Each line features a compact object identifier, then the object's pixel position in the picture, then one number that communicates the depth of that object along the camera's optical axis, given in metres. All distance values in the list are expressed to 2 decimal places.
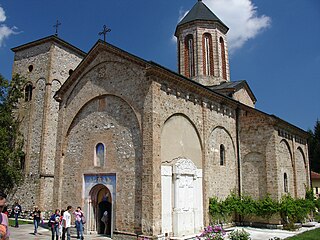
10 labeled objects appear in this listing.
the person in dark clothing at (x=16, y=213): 17.35
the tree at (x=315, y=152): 40.53
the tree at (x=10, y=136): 22.50
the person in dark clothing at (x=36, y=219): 14.90
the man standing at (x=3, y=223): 4.16
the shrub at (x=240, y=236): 9.86
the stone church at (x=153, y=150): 12.87
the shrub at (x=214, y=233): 9.02
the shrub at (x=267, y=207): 16.47
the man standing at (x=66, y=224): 12.40
